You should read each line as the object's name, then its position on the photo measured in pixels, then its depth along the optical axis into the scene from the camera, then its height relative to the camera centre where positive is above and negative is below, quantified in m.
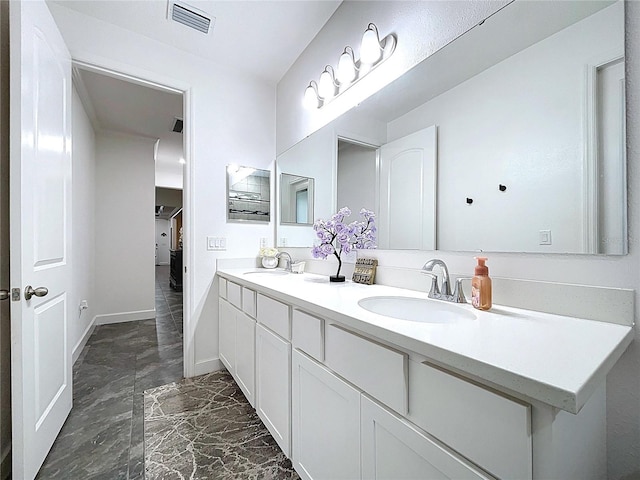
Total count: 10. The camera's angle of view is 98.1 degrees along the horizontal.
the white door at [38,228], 1.13 +0.06
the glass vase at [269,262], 2.37 -0.19
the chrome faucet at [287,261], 2.23 -0.17
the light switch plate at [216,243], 2.23 -0.03
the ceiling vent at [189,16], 1.75 +1.47
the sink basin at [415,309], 0.99 -0.27
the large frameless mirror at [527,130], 0.79 +0.37
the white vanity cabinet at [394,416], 0.49 -0.42
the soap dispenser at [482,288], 0.92 -0.16
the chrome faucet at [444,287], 1.03 -0.19
